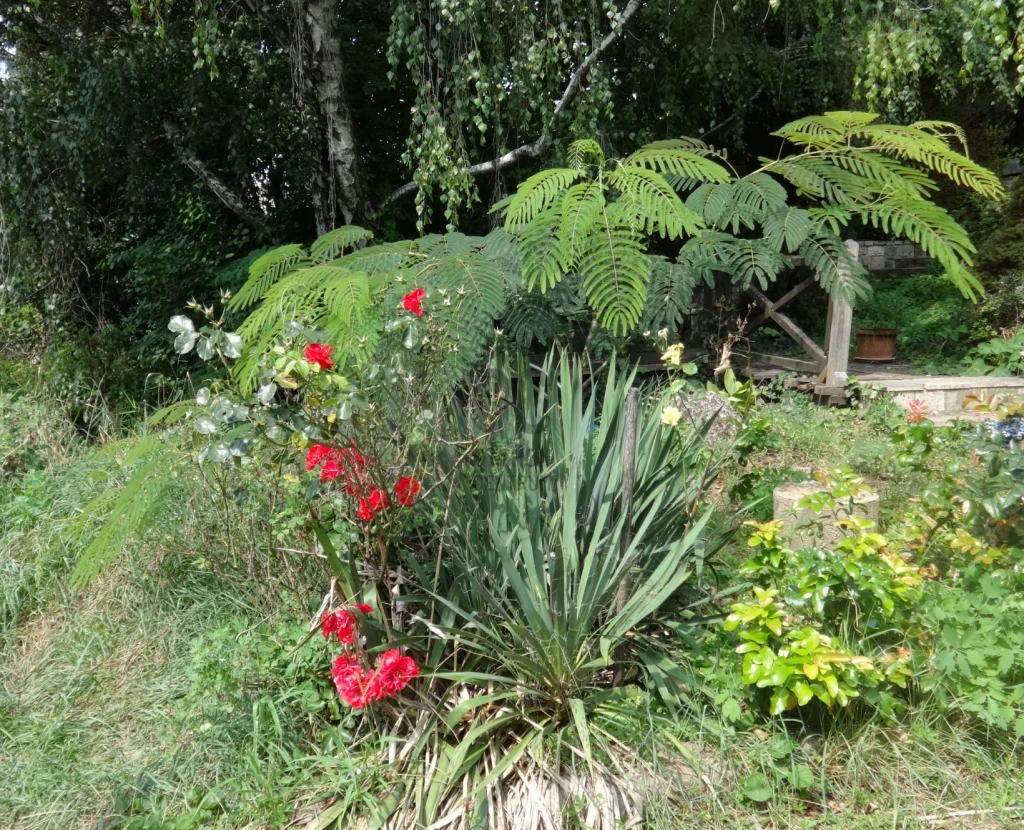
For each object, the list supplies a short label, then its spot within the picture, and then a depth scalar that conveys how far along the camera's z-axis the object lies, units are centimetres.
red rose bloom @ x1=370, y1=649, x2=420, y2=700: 224
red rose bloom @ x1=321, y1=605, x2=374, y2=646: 231
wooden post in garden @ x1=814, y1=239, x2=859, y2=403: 681
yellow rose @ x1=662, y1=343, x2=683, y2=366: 262
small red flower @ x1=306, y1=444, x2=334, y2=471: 227
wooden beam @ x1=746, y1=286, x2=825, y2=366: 712
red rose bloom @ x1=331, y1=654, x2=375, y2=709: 226
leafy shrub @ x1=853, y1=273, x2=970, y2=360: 895
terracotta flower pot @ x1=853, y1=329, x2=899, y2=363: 861
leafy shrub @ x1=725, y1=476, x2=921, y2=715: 218
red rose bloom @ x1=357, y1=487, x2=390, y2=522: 234
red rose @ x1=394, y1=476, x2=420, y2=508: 238
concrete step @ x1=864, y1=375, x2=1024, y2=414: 663
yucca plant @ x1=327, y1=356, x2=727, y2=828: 222
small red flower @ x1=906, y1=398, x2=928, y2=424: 363
